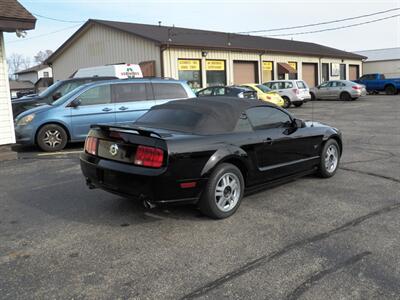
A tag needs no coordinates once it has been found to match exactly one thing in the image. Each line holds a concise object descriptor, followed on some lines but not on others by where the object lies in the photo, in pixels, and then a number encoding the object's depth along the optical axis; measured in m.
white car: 23.48
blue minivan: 9.60
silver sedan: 27.27
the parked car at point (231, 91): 19.09
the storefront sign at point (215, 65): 25.56
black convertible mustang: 4.45
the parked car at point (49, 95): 12.42
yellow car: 20.18
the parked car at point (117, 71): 16.94
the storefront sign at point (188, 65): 23.78
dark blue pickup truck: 33.16
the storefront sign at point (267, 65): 29.70
